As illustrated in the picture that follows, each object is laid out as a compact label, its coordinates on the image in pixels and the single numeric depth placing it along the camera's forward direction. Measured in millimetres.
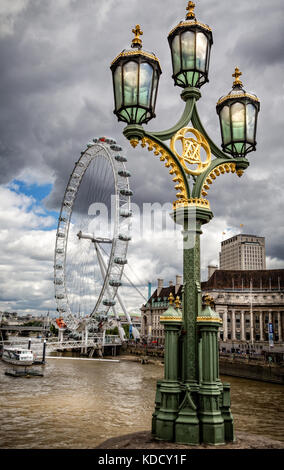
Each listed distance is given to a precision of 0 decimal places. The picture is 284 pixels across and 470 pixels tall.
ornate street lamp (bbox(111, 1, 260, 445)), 5746
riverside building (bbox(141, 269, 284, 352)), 81812
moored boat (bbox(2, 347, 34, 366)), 47031
